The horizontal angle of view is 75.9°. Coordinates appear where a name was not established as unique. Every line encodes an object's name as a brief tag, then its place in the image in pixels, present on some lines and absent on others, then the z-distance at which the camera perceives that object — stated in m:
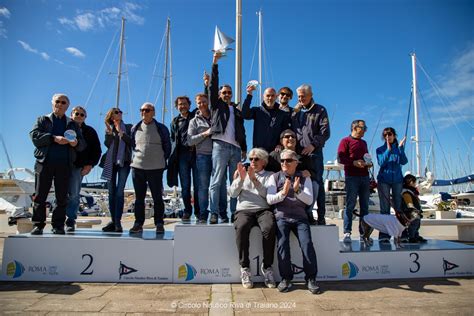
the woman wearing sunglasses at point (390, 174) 5.23
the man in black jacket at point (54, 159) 4.20
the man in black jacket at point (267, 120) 4.55
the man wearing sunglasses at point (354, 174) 4.95
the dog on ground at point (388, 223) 4.69
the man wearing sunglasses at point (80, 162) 4.87
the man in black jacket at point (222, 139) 4.43
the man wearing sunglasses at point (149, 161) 4.57
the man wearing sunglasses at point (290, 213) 3.72
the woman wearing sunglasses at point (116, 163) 4.78
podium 4.05
